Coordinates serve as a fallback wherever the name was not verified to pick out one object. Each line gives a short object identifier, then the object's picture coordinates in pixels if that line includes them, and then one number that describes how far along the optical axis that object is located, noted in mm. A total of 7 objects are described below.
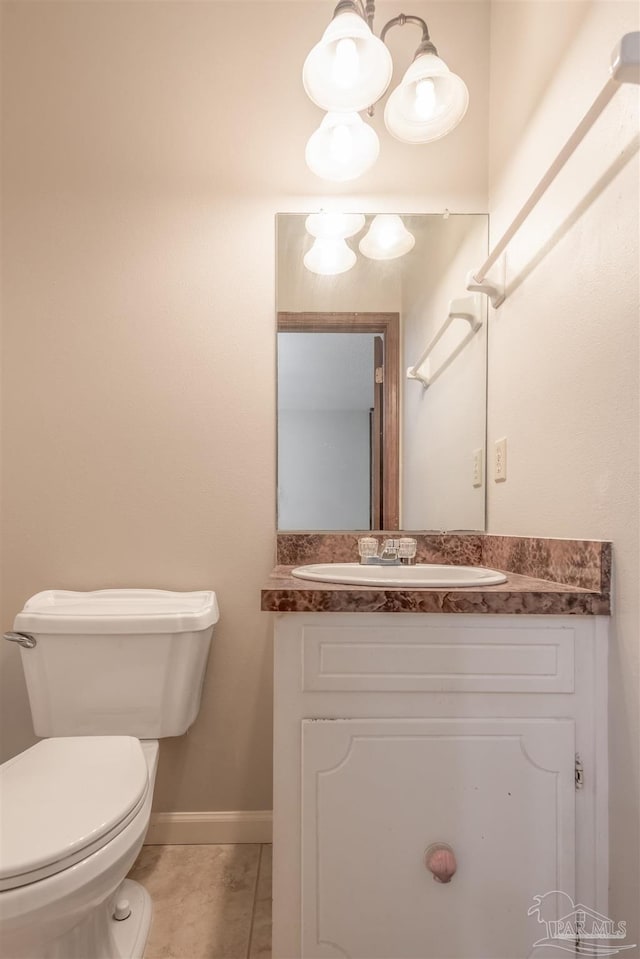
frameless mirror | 1473
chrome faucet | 1324
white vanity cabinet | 891
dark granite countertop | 889
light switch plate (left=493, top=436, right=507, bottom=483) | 1354
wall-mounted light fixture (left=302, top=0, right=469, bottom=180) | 1187
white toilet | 775
